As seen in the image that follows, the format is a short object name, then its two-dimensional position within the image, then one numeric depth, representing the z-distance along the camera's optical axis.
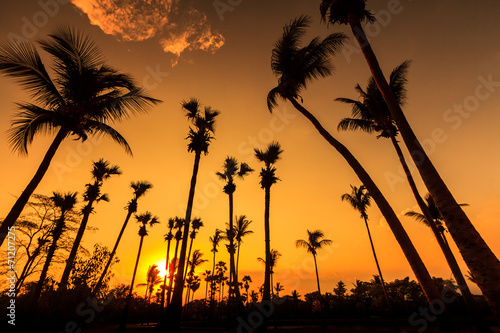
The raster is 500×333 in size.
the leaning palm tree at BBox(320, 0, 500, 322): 3.73
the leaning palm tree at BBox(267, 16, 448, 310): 9.16
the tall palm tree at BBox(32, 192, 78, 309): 23.36
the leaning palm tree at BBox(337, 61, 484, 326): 13.05
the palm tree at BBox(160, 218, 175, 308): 38.18
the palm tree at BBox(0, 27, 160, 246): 6.85
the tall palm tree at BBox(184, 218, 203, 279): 42.10
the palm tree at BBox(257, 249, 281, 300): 43.51
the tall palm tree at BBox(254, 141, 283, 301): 18.52
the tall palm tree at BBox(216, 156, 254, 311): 23.18
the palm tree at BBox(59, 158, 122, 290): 21.12
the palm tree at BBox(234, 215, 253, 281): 29.97
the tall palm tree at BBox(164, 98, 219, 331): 12.62
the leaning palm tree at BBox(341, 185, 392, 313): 26.59
